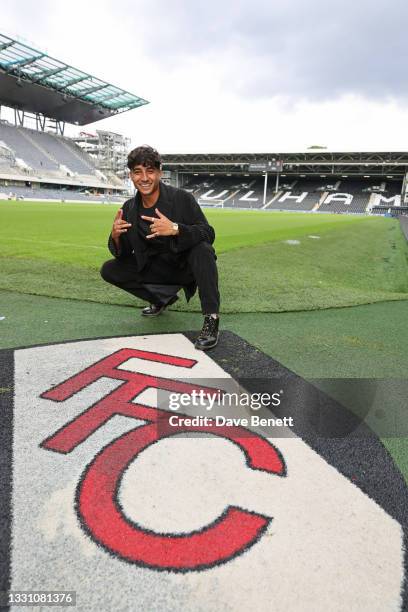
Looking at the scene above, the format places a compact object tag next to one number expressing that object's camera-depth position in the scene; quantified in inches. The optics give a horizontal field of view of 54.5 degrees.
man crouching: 113.0
